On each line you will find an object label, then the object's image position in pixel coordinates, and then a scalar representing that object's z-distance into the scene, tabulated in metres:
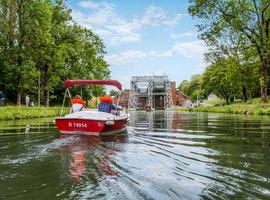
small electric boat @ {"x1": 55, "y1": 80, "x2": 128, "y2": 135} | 8.09
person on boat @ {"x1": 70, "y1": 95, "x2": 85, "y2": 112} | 9.43
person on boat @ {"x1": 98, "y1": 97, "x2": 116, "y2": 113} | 9.07
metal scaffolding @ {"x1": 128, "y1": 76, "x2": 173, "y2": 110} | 57.26
